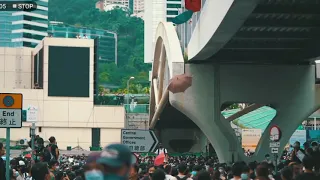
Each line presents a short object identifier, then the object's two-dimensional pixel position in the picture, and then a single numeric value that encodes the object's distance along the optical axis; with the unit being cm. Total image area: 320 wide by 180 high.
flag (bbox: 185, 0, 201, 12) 3083
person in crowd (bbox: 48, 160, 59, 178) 1482
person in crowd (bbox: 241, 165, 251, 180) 1262
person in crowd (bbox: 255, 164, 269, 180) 1087
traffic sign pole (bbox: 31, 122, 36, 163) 1886
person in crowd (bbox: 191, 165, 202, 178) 1734
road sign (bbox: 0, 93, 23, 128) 1405
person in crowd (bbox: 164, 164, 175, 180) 1472
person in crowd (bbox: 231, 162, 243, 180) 1251
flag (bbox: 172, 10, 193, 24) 3522
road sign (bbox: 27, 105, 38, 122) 2719
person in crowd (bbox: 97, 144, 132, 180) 552
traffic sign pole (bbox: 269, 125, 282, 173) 2352
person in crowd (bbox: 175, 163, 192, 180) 1452
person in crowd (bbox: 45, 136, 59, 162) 1784
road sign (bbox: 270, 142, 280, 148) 2367
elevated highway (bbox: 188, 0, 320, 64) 2417
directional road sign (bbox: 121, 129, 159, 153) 2020
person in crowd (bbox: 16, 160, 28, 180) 1642
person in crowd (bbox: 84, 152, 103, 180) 570
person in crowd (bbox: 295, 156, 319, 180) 1025
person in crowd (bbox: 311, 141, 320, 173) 1171
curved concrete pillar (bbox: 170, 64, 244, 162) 3959
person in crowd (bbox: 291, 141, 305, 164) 1946
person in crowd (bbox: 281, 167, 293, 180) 1166
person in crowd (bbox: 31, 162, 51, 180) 1106
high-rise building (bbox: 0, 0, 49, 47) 18162
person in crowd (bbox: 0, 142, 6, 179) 1220
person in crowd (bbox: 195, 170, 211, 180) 1134
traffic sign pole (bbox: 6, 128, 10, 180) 1270
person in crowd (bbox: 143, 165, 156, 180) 1541
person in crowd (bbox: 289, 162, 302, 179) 1364
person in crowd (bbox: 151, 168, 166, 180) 1083
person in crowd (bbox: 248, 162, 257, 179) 1348
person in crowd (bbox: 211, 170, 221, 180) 1448
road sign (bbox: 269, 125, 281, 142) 2350
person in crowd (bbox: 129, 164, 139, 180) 1129
